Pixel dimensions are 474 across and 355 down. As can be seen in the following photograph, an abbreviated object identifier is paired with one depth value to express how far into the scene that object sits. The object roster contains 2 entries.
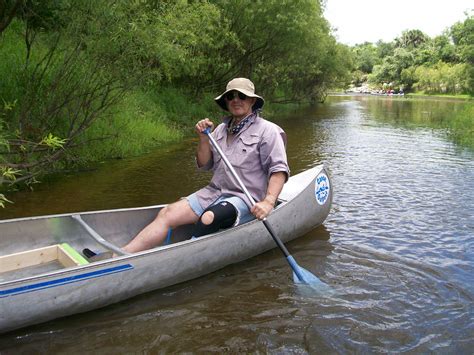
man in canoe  4.57
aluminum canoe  3.62
